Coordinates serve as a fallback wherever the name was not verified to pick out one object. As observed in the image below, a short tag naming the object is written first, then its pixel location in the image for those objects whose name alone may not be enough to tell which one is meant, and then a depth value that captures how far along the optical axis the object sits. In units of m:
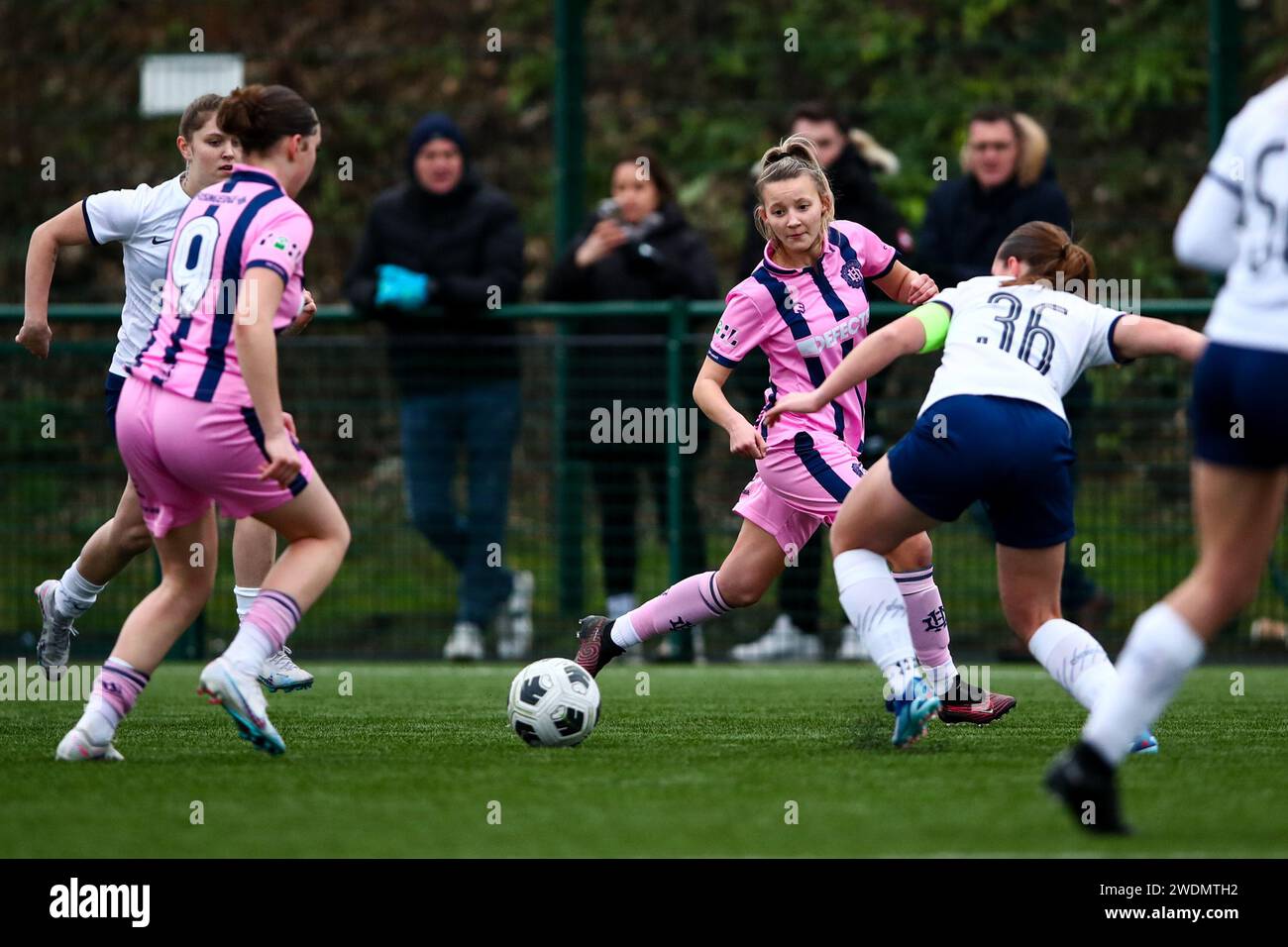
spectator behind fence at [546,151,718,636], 19.20
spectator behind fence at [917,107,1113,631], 18.16
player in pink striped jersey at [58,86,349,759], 10.02
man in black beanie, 19.08
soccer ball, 11.28
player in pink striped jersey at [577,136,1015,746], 12.16
